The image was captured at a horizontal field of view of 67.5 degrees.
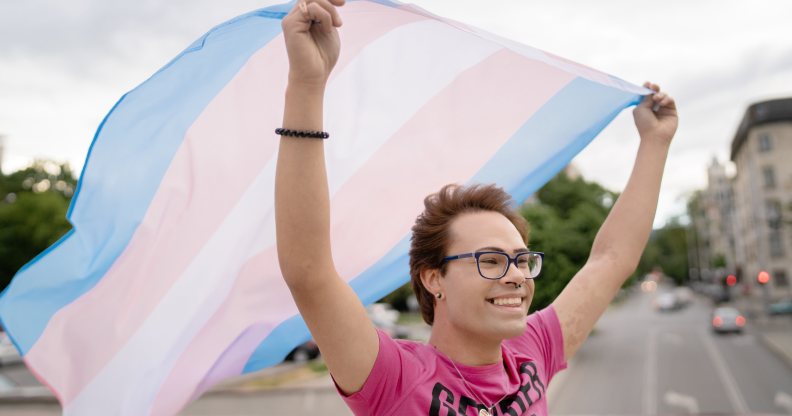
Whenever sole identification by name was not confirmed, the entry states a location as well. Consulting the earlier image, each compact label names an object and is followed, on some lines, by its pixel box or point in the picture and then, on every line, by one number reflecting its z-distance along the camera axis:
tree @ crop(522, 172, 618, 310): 15.07
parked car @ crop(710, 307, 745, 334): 27.66
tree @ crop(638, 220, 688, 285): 93.62
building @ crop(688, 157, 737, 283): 71.06
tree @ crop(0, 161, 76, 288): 42.19
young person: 1.45
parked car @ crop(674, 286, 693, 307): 50.78
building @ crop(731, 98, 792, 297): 44.00
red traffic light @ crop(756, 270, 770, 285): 24.69
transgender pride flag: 2.17
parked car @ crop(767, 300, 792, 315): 34.73
